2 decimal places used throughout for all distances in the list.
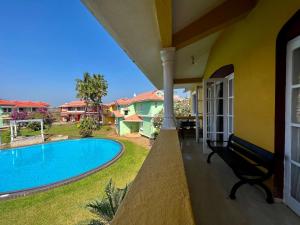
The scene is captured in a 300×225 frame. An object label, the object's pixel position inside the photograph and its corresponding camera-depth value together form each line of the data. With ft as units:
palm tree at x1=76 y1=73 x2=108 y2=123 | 74.67
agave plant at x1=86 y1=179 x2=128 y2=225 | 10.81
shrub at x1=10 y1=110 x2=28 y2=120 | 70.91
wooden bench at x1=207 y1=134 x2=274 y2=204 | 5.75
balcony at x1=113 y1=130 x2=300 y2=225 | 1.69
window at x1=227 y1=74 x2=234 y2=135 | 11.26
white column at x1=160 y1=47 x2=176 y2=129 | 9.16
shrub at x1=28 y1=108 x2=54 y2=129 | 72.97
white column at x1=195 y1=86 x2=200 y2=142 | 15.85
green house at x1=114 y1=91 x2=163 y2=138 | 51.66
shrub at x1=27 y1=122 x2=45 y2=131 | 65.00
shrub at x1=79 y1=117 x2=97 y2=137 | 54.78
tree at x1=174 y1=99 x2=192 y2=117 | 40.20
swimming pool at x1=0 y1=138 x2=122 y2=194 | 26.47
